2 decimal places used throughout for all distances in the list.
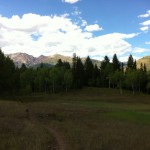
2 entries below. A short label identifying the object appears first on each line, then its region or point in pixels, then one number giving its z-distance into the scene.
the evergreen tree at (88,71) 90.82
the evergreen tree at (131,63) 94.83
